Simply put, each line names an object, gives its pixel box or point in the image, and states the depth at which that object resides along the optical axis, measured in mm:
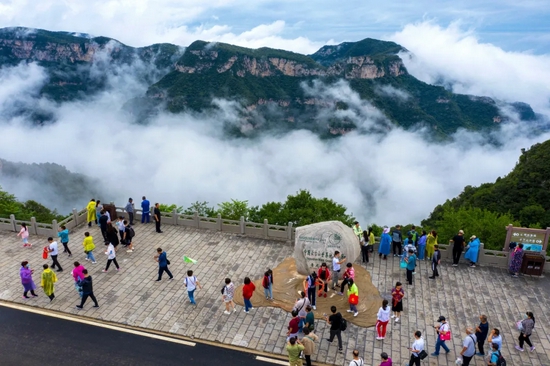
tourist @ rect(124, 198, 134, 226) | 24909
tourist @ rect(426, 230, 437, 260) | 20953
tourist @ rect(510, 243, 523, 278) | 19844
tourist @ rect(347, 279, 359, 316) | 16391
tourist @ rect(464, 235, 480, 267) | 20516
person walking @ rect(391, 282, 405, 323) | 15922
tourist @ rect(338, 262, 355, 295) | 17800
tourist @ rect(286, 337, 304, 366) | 12504
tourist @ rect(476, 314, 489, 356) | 14112
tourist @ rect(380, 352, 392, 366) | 12016
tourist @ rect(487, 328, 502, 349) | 13301
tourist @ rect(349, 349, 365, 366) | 11751
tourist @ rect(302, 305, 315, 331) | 13961
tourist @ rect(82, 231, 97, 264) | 20062
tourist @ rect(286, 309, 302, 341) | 14062
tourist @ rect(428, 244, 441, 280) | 19328
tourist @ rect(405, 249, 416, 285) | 18425
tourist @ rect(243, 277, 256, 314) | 16484
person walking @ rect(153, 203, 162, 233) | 23820
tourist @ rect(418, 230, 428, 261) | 21172
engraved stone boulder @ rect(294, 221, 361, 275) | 18844
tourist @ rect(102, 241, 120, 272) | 19531
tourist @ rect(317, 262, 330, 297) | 17203
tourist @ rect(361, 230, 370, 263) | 21250
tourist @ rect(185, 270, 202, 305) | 16781
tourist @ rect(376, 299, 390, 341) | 14672
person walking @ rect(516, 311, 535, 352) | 14461
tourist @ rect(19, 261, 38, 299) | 17297
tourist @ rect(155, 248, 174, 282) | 18562
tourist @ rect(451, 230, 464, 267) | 20281
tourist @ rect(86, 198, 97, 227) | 24467
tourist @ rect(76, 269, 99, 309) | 16531
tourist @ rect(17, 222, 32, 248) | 22297
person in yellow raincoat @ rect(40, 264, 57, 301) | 16958
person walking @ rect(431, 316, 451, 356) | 14125
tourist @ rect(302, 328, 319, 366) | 13094
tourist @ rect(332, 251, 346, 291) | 18172
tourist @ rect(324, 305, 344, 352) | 14258
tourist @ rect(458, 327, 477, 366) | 13430
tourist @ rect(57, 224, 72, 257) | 20828
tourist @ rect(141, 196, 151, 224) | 24867
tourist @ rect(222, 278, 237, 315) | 16256
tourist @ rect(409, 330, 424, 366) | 13180
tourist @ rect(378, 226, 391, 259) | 21395
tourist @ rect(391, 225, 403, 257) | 21562
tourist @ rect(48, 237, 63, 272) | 19156
